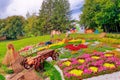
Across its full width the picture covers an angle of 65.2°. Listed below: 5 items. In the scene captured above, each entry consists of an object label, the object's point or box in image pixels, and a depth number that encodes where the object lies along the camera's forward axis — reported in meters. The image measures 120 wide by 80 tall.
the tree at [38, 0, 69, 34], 25.53
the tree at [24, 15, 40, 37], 26.29
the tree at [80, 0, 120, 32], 19.46
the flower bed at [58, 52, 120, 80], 5.96
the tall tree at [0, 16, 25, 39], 29.91
